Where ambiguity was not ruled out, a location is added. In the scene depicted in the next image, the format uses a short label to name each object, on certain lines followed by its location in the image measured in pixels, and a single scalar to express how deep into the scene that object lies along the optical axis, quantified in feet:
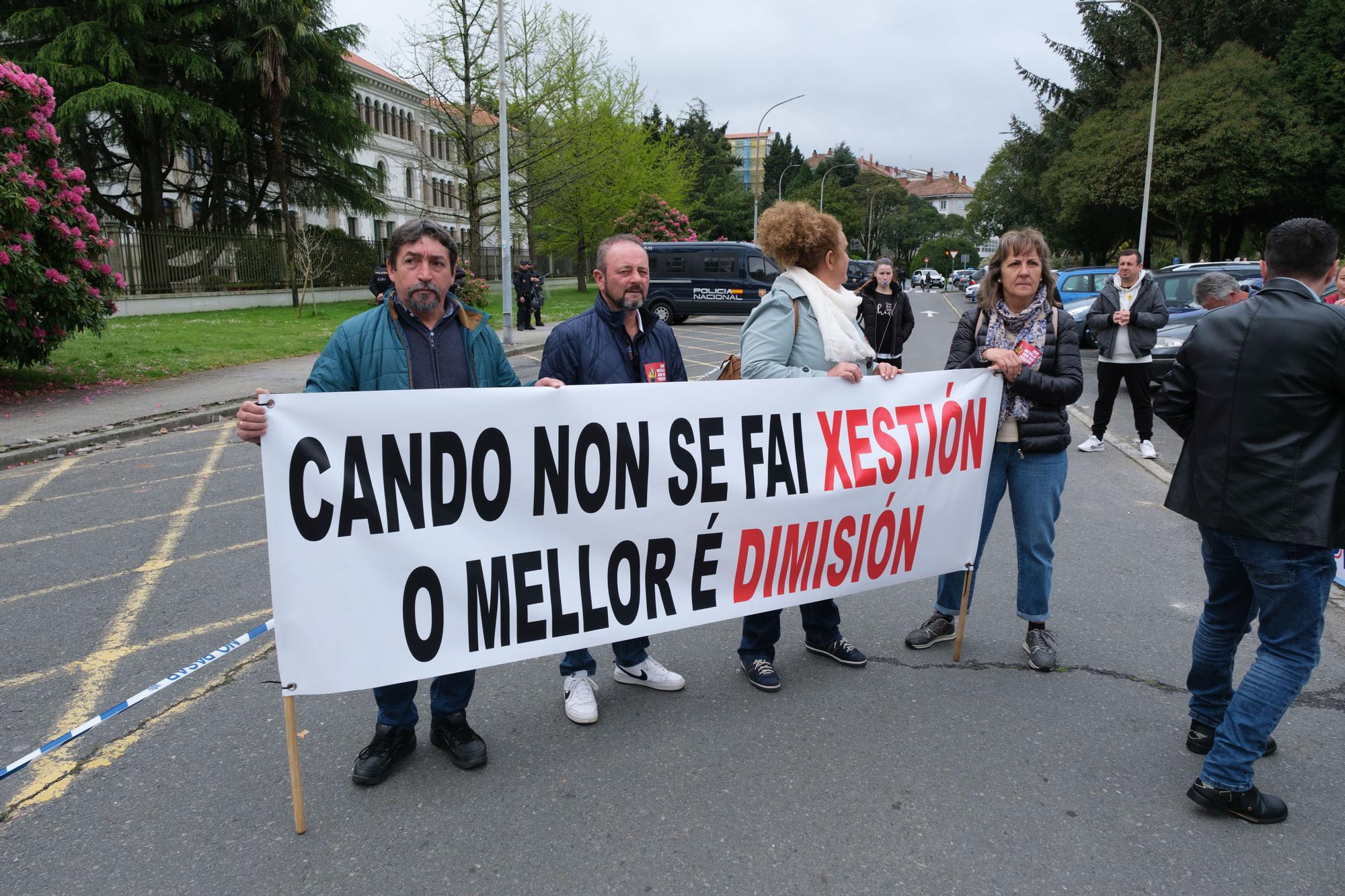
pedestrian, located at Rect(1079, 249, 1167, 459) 26.13
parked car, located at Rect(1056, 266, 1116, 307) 63.93
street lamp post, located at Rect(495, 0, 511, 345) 63.05
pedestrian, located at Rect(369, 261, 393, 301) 47.44
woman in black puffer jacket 12.32
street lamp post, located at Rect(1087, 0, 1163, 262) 89.25
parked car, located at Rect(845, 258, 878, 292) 98.50
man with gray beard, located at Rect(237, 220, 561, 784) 9.87
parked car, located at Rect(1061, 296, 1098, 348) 54.39
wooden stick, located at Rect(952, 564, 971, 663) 12.97
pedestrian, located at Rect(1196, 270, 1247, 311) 21.35
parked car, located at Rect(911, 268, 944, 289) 241.55
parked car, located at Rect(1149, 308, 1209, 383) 35.99
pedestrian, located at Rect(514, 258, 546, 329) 76.33
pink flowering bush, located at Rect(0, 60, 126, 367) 31.94
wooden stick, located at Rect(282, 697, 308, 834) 8.87
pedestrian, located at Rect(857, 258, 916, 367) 29.81
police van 91.71
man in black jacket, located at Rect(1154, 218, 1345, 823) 8.73
